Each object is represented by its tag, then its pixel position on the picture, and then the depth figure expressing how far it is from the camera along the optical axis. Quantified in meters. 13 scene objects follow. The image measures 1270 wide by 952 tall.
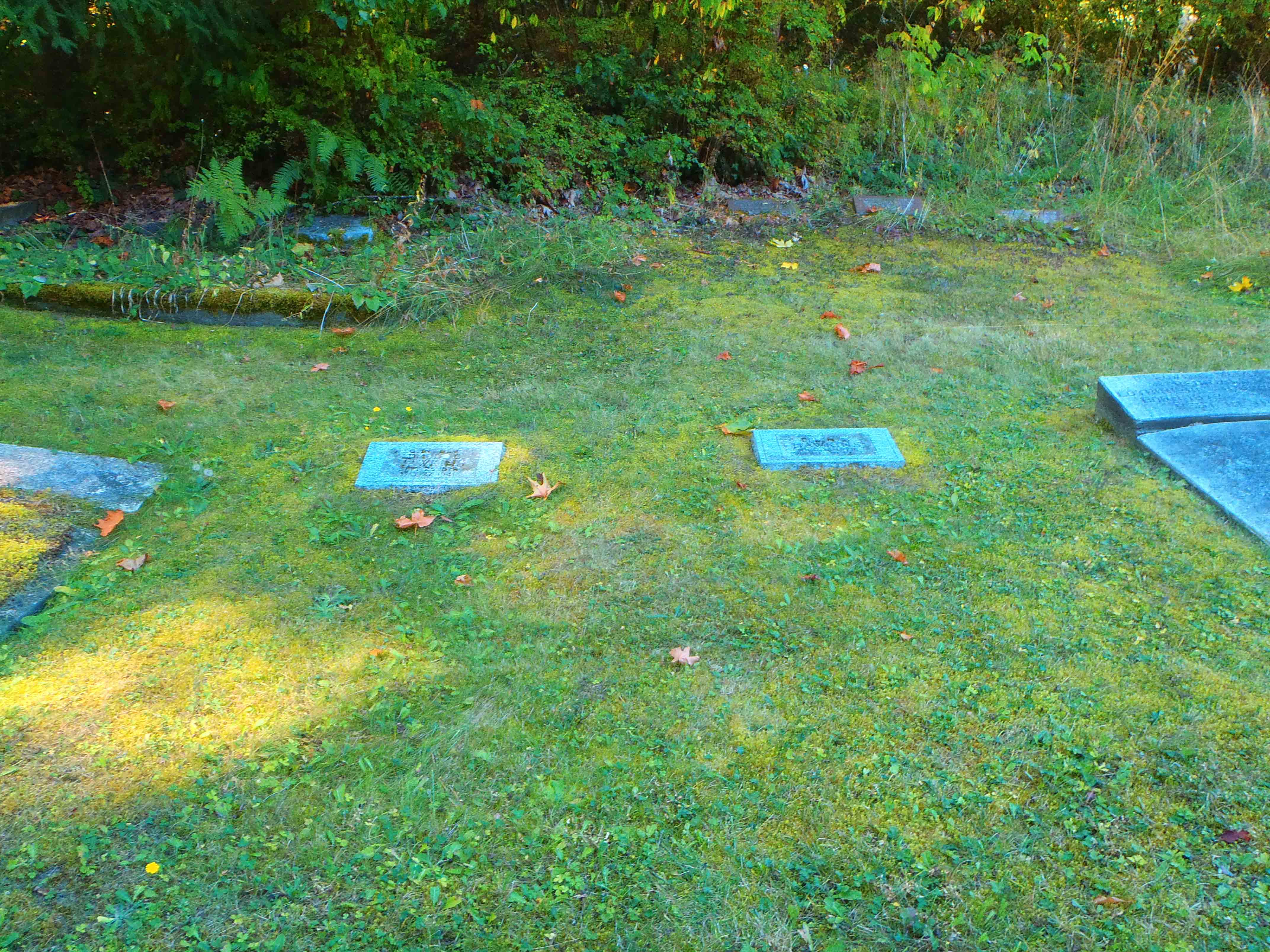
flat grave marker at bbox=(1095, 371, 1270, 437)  3.87
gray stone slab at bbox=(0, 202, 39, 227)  6.68
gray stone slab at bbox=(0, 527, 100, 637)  2.76
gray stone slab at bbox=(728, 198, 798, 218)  7.97
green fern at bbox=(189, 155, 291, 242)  5.95
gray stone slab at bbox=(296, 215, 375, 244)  6.50
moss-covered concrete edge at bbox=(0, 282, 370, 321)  5.45
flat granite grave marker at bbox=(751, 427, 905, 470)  3.84
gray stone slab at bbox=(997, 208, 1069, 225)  7.59
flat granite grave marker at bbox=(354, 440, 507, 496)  3.66
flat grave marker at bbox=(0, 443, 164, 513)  3.43
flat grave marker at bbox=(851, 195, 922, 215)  7.82
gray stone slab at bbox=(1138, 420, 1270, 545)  3.36
